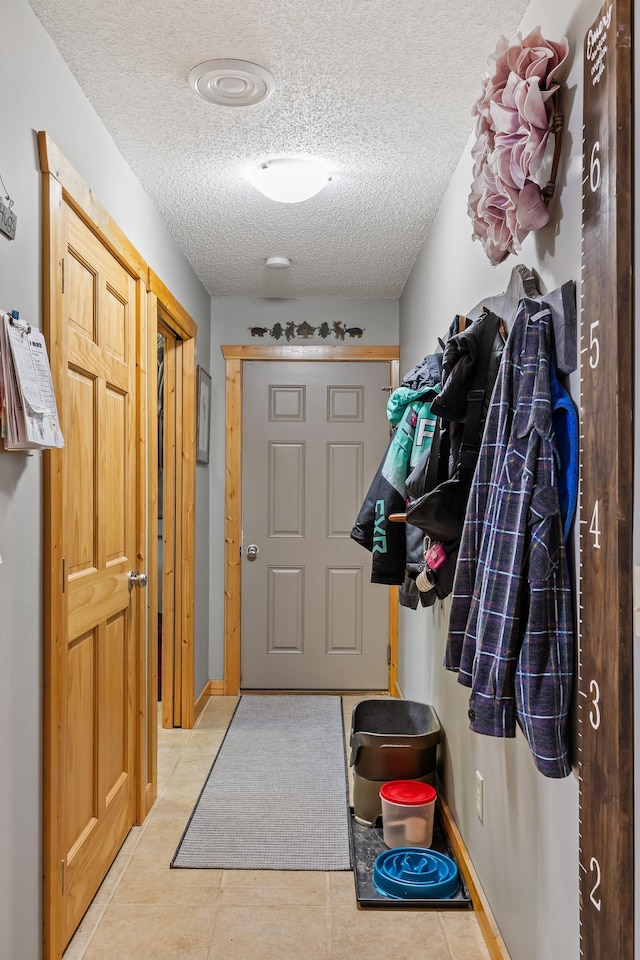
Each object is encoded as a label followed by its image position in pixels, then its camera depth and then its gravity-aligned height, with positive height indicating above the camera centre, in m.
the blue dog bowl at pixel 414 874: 2.27 -1.20
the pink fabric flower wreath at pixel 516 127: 1.47 +0.73
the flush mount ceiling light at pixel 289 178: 2.62 +1.08
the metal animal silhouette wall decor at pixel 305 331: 4.55 +0.94
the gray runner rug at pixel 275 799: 2.57 -1.24
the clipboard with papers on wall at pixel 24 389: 1.58 +0.21
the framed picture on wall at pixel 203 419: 4.12 +0.39
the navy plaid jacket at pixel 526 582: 1.37 -0.18
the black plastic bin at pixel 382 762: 2.73 -0.99
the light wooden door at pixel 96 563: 2.08 -0.23
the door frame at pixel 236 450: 4.53 +0.22
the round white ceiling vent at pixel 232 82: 2.01 +1.11
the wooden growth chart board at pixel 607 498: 1.12 -0.01
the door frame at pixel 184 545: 3.88 -0.30
